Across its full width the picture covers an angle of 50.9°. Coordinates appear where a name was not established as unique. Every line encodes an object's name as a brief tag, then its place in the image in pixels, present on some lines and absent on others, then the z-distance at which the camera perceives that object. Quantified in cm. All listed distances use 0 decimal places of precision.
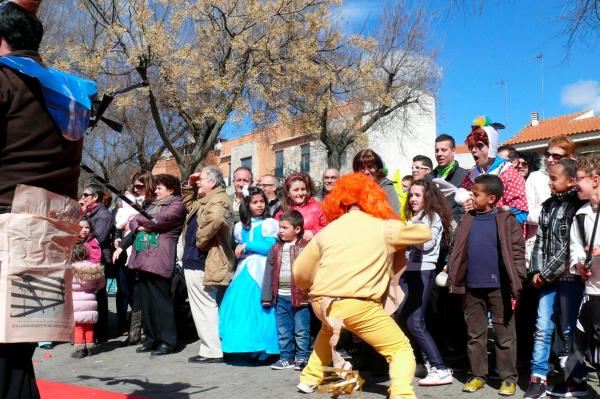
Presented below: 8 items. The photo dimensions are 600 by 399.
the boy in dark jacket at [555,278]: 495
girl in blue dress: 671
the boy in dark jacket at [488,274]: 520
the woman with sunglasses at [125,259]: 806
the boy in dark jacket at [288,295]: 641
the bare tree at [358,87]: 2375
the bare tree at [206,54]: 1953
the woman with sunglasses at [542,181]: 586
